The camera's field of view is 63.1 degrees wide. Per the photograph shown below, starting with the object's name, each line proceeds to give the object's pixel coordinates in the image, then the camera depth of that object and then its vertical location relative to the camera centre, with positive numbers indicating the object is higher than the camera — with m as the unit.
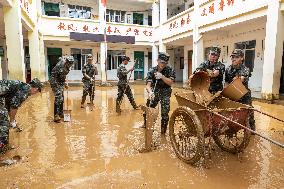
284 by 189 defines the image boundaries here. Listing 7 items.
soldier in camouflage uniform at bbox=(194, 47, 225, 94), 4.43 +0.02
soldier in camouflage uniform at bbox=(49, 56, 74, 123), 5.92 -0.26
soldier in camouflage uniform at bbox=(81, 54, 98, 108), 8.07 -0.22
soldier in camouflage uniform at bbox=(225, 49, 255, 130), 4.46 -0.03
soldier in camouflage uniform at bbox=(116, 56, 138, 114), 7.34 -0.35
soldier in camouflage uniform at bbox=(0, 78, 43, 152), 3.74 -0.47
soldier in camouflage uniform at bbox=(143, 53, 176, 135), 4.52 -0.30
